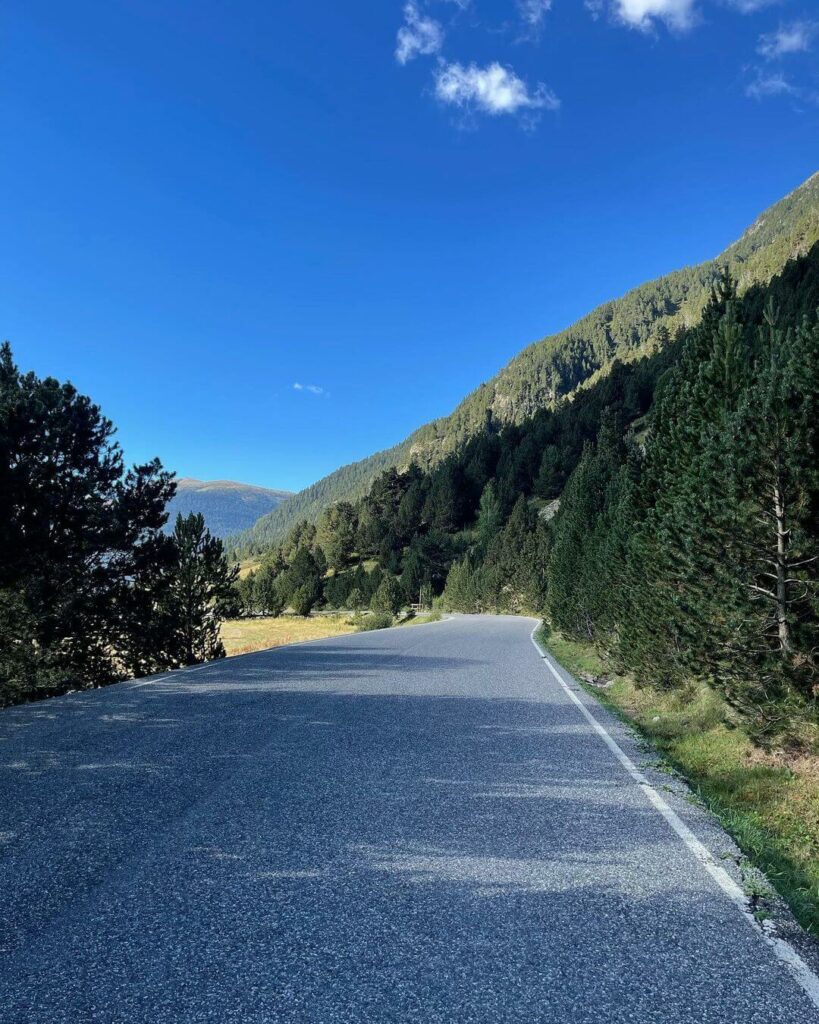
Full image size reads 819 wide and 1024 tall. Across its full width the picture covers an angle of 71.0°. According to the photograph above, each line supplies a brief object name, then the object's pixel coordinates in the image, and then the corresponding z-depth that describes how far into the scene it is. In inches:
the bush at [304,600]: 3439.0
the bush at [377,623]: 1742.1
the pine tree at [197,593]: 758.5
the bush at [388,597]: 2982.3
